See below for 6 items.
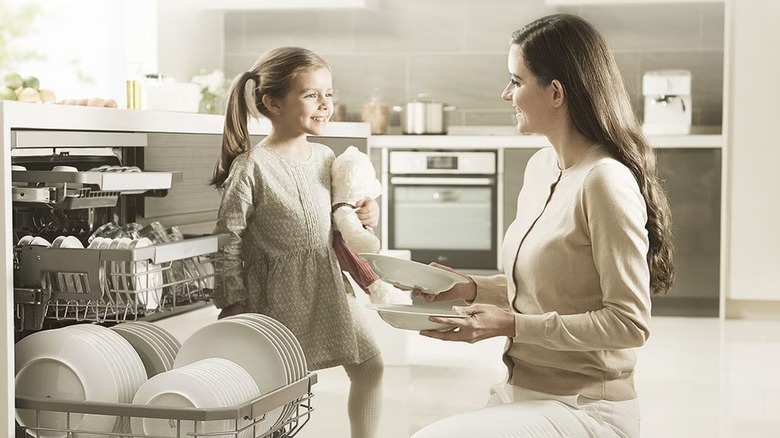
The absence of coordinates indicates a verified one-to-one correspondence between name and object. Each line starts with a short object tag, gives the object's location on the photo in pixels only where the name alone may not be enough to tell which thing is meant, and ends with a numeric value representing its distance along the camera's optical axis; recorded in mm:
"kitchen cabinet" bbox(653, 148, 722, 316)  5418
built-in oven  5582
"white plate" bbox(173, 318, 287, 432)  1884
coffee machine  5629
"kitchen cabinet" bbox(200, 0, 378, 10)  6090
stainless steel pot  5918
